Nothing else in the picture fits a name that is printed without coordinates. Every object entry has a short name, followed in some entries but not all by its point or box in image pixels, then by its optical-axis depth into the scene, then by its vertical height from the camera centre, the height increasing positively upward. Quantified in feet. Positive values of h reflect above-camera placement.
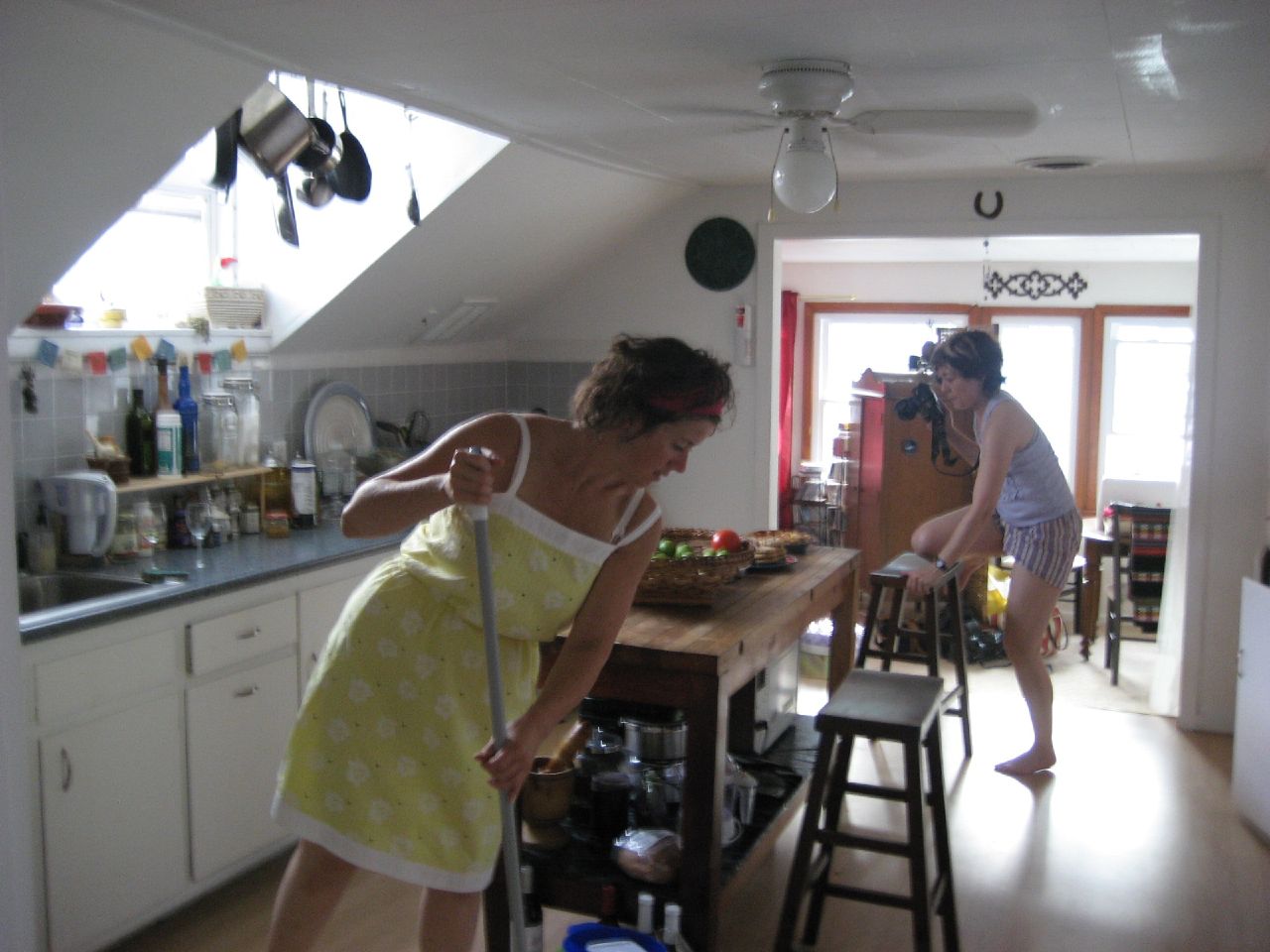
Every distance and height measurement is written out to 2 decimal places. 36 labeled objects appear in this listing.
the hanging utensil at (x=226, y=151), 9.57 +1.91
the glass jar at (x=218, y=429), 12.23 -0.39
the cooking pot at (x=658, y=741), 9.80 -2.79
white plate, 13.74 -0.36
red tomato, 9.98 -1.19
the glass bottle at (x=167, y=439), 11.44 -0.46
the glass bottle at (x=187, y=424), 11.76 -0.33
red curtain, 26.17 -0.34
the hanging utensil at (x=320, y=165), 10.50 +1.99
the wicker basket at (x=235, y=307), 12.43 +0.88
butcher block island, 8.09 -2.09
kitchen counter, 8.46 -1.53
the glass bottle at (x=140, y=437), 11.32 -0.45
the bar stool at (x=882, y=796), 8.42 -2.95
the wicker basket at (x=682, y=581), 9.16 -1.40
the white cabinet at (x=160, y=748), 8.45 -2.75
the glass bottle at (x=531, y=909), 8.23 -3.64
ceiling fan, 8.92 +2.21
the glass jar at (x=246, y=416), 12.50 -0.26
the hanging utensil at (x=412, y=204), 11.66 +1.83
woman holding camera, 12.73 -1.17
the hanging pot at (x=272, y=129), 9.69 +2.12
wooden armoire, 19.90 -1.33
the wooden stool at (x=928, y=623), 12.60 -2.46
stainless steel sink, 9.89 -1.65
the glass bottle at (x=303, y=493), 12.64 -1.05
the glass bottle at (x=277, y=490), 12.56 -1.03
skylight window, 12.37 +1.77
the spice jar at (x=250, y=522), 12.30 -1.32
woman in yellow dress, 6.57 -1.35
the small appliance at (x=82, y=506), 10.25 -0.99
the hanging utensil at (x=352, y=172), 10.98 +2.01
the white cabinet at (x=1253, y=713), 11.39 -2.97
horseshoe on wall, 15.31 +2.45
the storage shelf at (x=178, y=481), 11.06 -0.86
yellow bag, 19.34 -3.05
